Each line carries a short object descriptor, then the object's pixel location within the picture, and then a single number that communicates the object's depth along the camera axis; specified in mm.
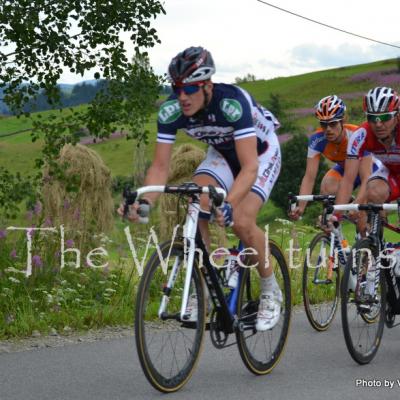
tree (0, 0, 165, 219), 15721
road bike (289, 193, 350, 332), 14365
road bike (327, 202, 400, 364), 11104
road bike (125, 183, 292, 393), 8909
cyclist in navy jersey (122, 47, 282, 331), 9436
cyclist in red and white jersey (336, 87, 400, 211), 11898
